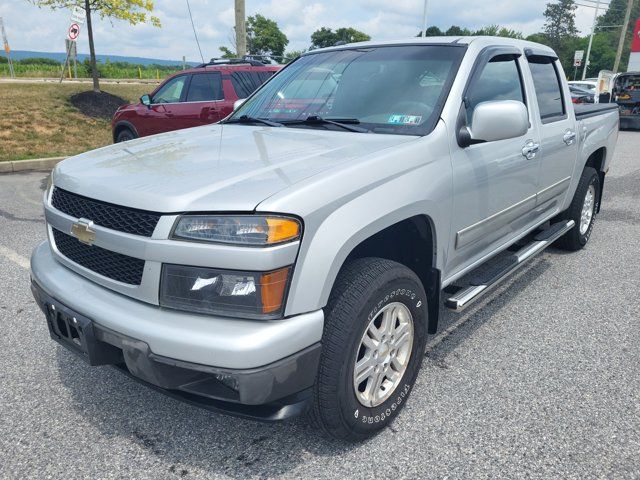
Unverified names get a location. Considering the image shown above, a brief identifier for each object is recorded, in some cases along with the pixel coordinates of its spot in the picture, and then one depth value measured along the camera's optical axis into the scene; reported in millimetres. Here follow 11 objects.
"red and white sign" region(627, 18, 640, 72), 31219
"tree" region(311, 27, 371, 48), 75875
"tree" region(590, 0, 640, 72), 84938
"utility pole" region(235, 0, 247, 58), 11398
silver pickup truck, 1874
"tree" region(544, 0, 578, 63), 93125
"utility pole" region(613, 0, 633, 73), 35553
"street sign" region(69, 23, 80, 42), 12836
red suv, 8859
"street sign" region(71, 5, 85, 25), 12805
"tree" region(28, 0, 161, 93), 13734
